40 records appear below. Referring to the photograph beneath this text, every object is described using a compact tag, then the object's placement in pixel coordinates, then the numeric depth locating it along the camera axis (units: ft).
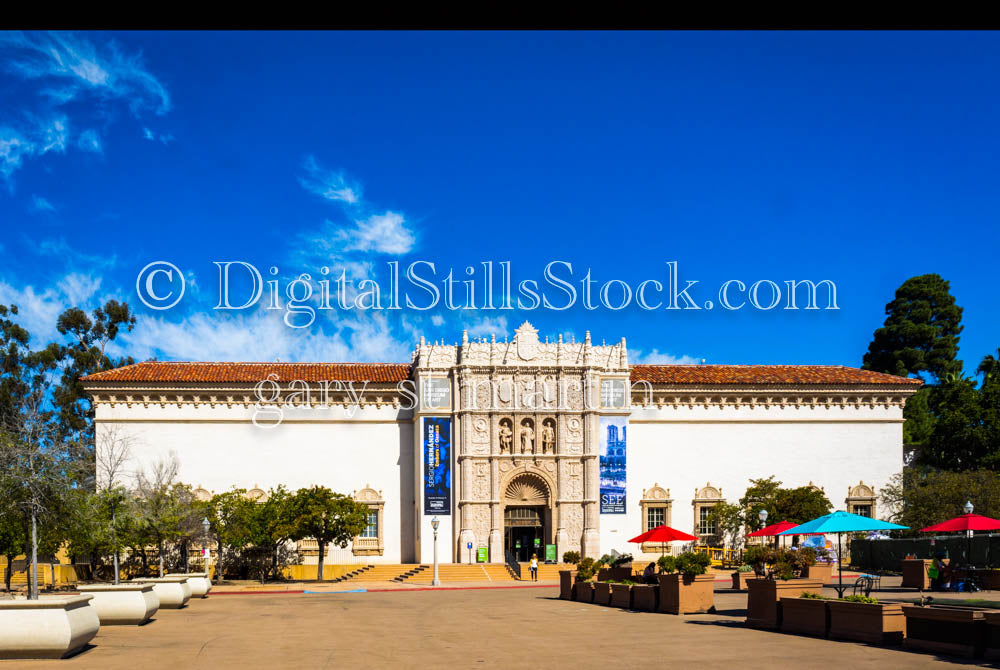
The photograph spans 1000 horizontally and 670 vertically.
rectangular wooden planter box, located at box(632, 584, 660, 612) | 90.99
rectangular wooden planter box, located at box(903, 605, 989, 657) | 52.90
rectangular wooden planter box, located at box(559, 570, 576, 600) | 115.55
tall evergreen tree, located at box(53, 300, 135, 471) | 231.09
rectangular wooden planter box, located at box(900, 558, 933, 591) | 107.65
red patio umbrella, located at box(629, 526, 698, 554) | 133.59
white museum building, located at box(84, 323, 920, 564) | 185.37
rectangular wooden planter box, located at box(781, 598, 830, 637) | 64.64
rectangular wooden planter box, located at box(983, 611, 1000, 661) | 51.85
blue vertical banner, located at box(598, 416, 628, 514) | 189.47
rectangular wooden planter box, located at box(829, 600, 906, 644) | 59.62
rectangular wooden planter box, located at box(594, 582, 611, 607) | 101.91
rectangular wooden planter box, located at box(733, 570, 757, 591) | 120.90
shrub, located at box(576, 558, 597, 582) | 112.06
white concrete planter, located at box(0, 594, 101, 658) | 55.42
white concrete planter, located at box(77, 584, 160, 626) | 77.30
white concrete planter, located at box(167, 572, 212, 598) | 121.70
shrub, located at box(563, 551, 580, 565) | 157.38
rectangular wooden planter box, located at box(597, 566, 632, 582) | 102.68
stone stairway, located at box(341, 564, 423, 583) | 171.12
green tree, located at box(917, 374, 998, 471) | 193.36
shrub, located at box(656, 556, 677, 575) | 87.86
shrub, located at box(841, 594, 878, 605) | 62.92
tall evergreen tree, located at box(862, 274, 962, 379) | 286.46
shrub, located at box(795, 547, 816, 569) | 103.50
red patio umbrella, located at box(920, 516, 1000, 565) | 102.37
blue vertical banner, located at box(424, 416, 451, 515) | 185.06
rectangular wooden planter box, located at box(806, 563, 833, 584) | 120.78
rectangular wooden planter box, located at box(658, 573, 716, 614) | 86.28
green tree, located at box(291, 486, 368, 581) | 161.99
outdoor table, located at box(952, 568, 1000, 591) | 104.88
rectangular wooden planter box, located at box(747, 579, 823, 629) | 69.92
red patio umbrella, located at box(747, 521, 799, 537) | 120.27
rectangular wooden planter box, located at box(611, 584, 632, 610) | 96.53
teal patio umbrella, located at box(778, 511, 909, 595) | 75.20
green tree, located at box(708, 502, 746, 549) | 186.70
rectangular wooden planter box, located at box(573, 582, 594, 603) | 107.55
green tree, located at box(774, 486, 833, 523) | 177.99
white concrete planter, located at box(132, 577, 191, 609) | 97.76
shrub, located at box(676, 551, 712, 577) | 85.35
